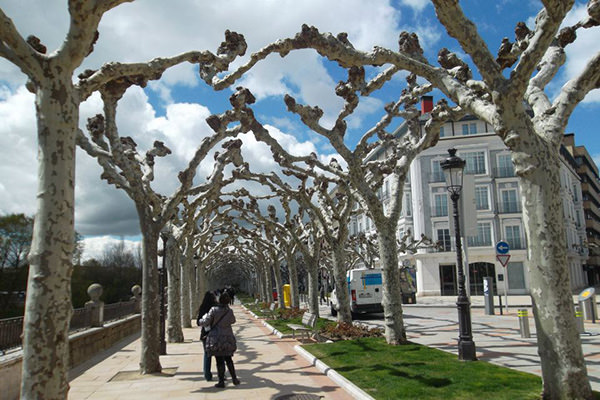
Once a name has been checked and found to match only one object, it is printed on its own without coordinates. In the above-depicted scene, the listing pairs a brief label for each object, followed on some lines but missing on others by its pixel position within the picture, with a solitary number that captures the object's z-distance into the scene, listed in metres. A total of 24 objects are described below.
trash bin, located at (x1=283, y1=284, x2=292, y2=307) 34.19
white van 23.03
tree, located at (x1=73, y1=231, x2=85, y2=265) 50.62
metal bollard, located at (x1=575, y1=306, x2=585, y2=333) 12.63
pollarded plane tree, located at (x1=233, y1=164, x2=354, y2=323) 15.16
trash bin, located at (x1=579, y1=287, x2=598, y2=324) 15.91
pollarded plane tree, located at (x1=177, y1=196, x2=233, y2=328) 15.40
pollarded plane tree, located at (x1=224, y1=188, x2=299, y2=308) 22.67
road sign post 19.30
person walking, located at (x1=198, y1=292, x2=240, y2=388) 8.49
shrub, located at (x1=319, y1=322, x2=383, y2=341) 13.65
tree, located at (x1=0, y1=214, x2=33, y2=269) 39.06
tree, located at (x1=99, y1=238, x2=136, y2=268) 77.43
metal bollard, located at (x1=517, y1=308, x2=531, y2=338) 12.84
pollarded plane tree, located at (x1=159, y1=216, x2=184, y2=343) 15.55
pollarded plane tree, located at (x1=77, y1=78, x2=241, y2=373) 9.77
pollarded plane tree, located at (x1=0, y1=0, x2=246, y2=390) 4.76
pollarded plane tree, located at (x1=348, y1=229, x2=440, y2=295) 31.88
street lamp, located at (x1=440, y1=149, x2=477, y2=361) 9.34
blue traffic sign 19.28
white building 45.03
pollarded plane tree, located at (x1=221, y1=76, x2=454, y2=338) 11.29
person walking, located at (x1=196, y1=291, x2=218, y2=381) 9.09
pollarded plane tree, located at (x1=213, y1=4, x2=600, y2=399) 5.59
